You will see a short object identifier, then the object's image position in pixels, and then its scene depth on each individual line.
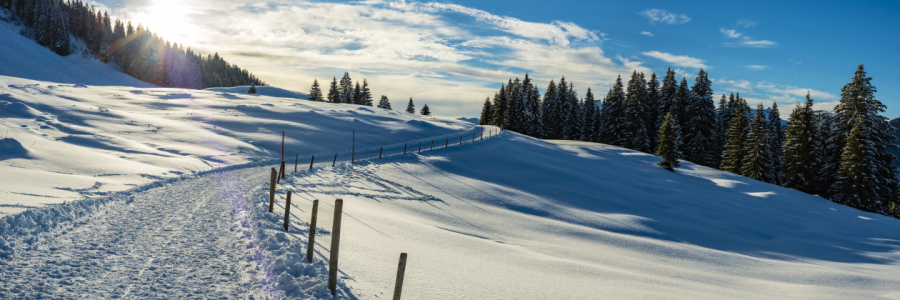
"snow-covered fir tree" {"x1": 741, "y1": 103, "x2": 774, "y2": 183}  42.84
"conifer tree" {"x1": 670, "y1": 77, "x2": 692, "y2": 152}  60.53
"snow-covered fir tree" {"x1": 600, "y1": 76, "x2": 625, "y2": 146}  65.19
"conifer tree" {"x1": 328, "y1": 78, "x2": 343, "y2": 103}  88.31
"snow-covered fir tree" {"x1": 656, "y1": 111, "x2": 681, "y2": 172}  40.91
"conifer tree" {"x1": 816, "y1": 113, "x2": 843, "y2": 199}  38.84
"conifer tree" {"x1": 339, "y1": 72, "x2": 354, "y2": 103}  87.56
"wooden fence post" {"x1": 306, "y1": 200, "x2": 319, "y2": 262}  8.48
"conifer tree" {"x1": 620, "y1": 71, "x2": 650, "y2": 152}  62.59
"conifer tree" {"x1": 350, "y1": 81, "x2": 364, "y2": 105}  90.27
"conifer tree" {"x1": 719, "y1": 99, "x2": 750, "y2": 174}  47.12
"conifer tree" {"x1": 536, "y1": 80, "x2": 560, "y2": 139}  77.69
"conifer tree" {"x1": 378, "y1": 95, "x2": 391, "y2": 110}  90.75
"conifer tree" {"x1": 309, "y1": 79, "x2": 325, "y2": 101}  88.96
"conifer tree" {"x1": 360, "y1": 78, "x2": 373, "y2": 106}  91.38
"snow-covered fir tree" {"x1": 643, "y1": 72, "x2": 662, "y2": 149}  64.25
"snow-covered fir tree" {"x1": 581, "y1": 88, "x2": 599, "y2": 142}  71.62
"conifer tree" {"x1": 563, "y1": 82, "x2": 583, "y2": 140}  75.62
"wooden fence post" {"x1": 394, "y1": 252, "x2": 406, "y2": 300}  6.14
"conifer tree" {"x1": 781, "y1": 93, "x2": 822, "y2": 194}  39.59
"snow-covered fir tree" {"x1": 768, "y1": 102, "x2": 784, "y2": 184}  49.01
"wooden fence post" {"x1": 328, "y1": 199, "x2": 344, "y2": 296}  7.09
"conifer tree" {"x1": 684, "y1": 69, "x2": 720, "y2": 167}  57.94
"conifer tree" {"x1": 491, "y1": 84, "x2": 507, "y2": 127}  72.75
